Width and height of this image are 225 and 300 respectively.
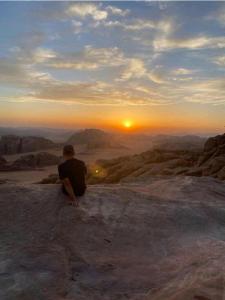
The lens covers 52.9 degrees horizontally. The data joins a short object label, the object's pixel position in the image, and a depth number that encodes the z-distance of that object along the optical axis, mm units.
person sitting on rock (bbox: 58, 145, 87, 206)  4046
